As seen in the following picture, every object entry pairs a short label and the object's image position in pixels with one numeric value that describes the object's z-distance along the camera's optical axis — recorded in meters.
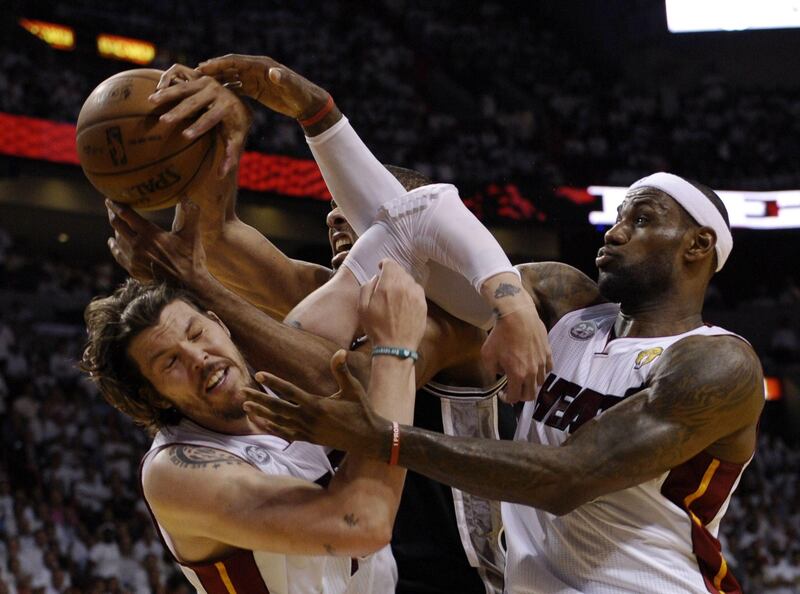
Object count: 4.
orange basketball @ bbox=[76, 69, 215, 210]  2.89
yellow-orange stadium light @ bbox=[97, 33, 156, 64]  13.52
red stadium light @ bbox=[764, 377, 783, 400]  15.23
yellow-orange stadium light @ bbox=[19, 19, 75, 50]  12.88
